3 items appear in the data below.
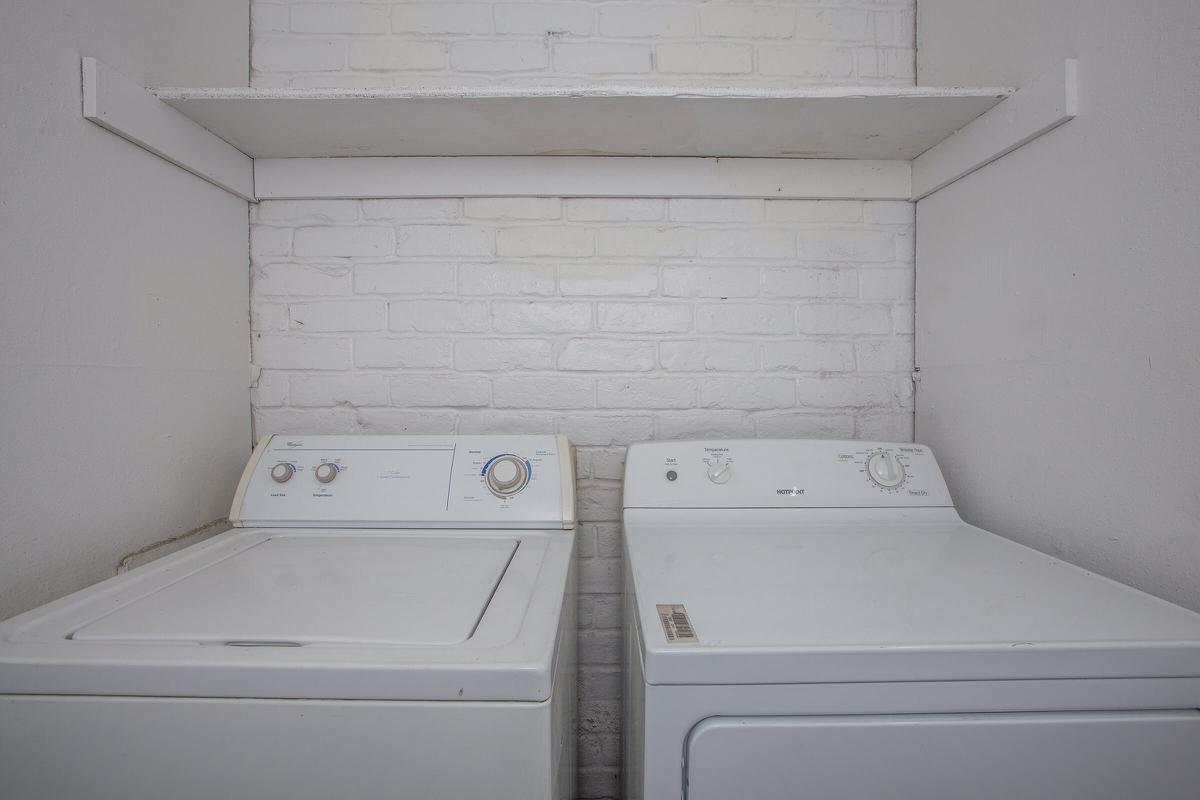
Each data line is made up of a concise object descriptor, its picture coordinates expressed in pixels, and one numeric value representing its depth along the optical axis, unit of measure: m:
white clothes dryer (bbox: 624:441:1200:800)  0.56
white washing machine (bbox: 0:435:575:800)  0.54
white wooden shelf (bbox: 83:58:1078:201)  0.99
